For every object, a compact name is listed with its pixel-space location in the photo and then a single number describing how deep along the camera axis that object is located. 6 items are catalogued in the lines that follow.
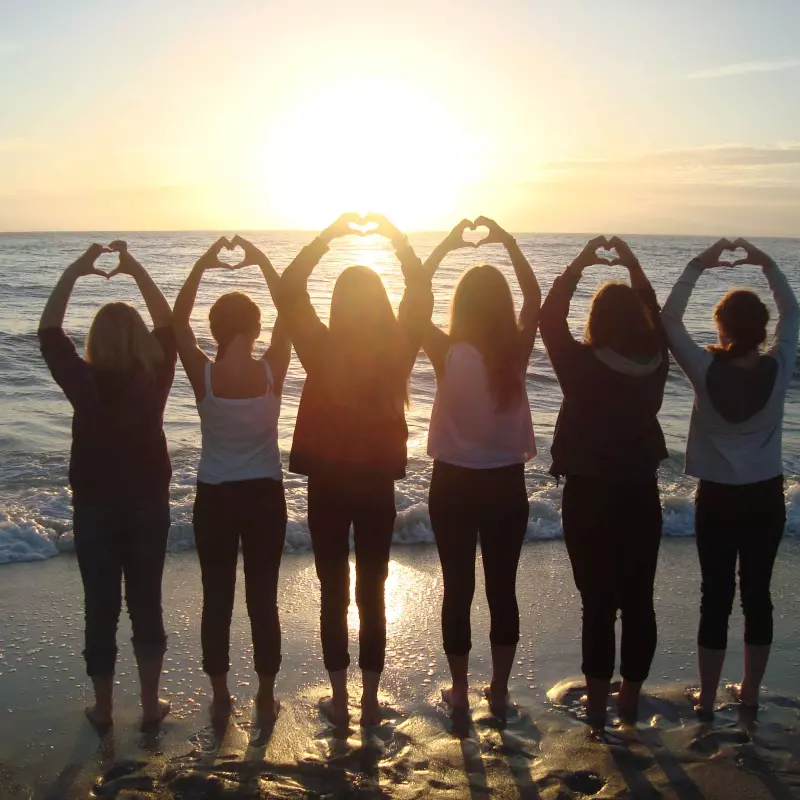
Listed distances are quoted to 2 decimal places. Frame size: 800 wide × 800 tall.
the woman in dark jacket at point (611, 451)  3.24
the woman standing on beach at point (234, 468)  3.26
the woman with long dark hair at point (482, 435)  3.24
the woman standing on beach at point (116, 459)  3.16
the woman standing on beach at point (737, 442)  3.34
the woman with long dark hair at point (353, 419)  3.20
